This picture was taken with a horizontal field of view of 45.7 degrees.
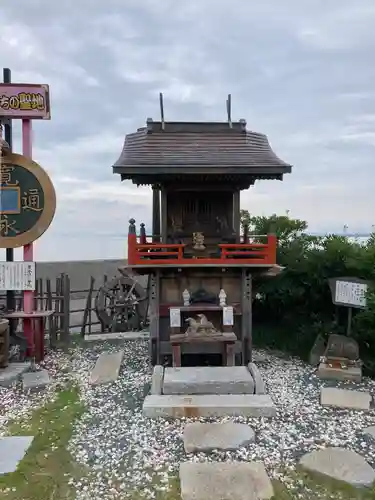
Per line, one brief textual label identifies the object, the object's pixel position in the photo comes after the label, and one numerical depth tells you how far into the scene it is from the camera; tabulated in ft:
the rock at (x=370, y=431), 19.87
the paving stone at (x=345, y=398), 23.27
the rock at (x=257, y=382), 23.95
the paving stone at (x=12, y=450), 17.21
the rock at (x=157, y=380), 24.17
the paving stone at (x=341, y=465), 16.07
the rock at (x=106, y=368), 27.81
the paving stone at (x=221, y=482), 14.98
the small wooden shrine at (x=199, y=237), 28.17
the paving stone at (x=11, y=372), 27.17
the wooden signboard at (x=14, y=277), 31.60
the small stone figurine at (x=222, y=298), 29.58
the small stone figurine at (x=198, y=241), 30.83
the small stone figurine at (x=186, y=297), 29.76
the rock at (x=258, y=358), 32.93
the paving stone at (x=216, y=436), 18.25
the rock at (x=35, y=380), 26.53
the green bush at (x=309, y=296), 31.35
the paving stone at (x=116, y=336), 38.93
